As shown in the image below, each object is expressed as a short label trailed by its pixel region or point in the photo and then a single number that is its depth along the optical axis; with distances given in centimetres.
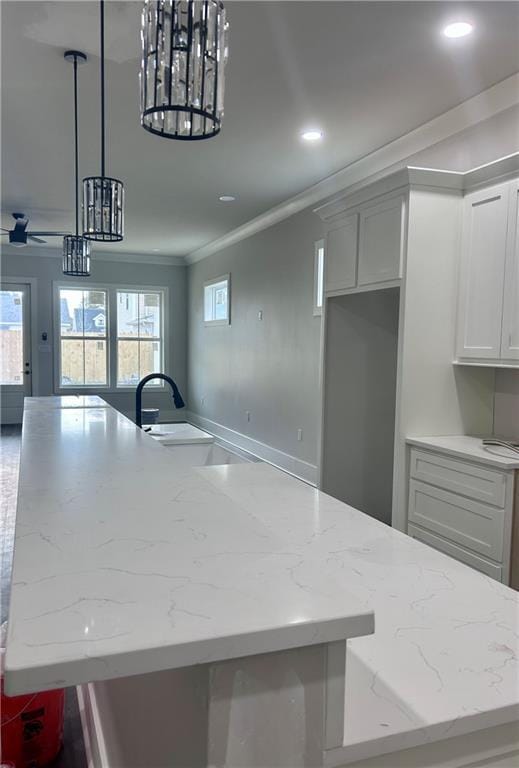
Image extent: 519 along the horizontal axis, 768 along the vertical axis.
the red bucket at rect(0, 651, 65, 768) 169
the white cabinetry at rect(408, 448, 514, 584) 252
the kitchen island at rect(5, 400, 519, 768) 60
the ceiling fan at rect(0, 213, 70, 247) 620
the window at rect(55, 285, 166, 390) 925
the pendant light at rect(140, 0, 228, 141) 124
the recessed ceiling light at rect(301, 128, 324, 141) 388
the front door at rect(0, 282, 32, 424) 888
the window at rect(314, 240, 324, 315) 523
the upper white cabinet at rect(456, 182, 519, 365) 277
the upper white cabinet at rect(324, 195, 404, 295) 307
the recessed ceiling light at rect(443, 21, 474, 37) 254
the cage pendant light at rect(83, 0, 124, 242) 243
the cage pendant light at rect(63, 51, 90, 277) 379
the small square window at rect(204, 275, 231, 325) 782
